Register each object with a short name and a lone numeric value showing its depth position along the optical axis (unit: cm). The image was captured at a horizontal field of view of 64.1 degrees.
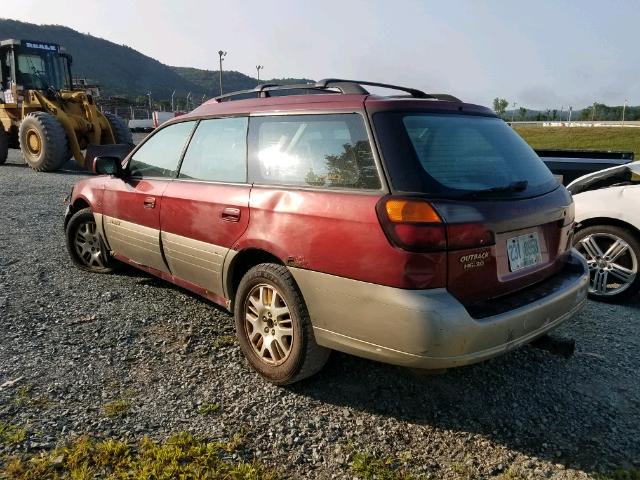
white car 450
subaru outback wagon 239
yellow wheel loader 1270
